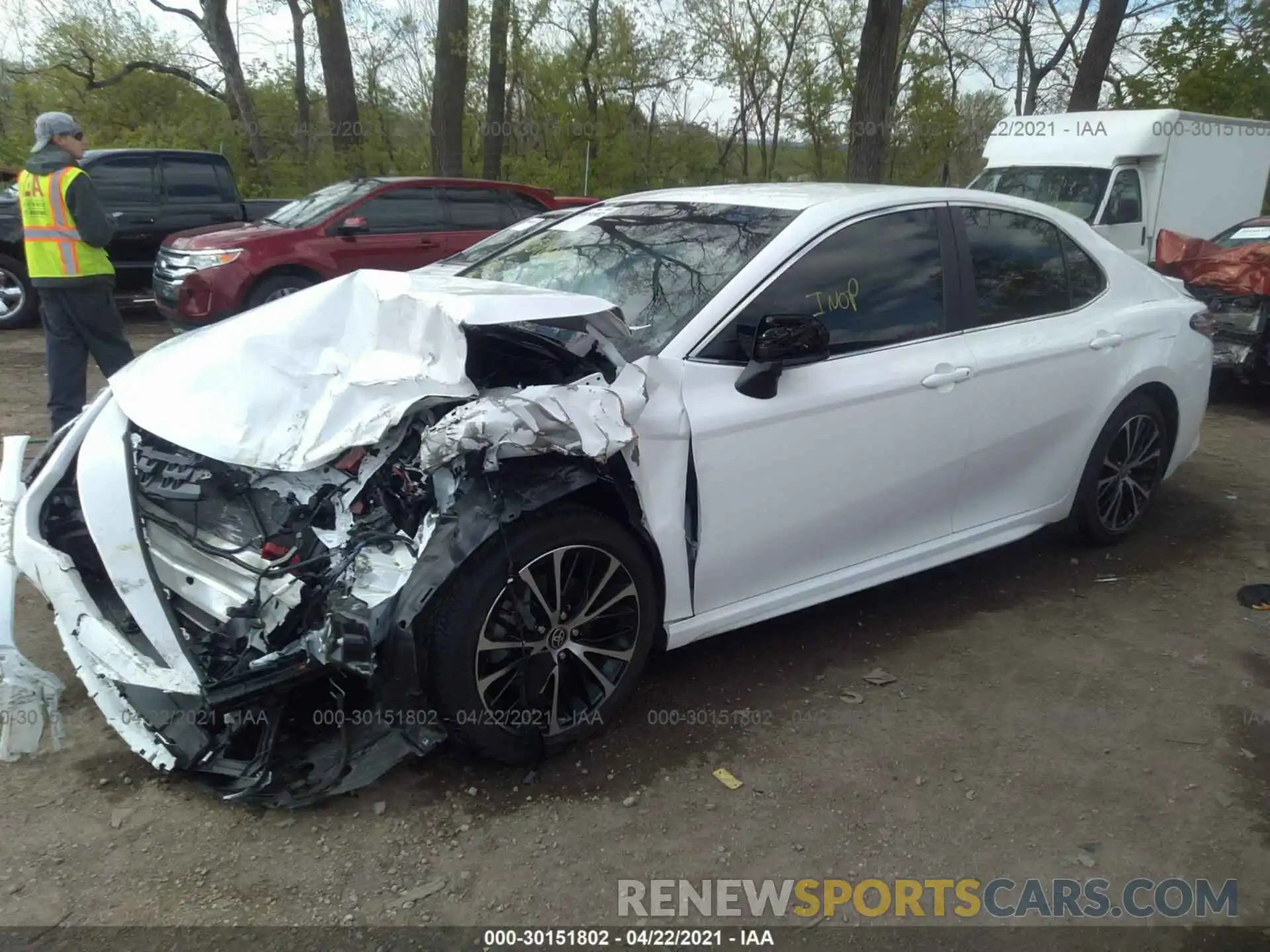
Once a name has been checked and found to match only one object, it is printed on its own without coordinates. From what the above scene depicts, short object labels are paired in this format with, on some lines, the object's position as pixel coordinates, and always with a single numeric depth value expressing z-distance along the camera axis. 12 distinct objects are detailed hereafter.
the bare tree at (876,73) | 10.70
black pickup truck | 10.12
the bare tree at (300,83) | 20.62
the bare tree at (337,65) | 15.02
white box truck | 11.10
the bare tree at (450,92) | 14.29
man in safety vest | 5.79
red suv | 8.57
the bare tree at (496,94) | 16.19
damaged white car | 2.72
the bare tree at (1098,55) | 16.20
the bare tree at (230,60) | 18.20
